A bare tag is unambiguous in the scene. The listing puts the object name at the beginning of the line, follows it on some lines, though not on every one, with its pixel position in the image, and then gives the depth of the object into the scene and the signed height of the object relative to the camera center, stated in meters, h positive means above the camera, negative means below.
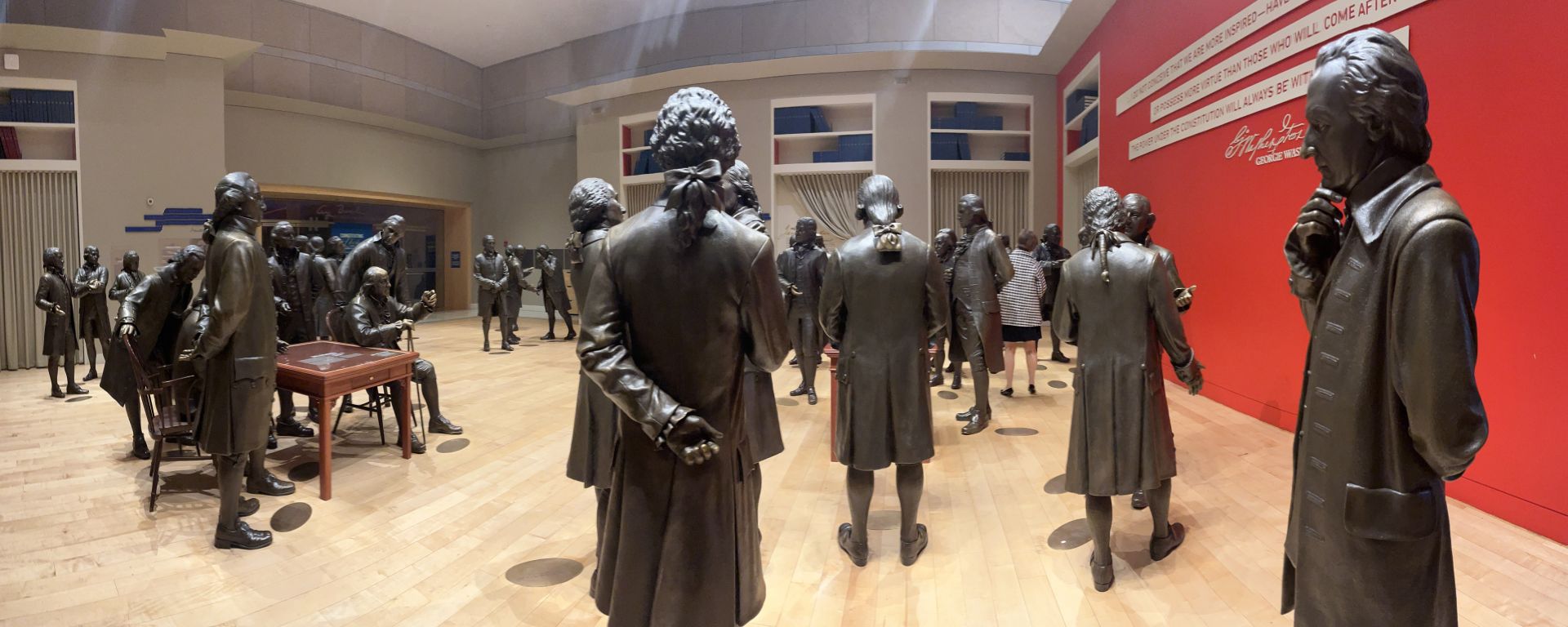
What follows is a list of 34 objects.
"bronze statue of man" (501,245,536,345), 10.05 -0.03
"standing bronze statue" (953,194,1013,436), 4.95 -0.02
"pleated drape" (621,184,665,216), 12.42 +1.61
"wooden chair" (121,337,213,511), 3.62 -0.55
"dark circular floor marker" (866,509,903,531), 3.49 -1.15
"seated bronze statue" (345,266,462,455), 4.68 -0.18
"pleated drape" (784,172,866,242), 11.07 +1.34
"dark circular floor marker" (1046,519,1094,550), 3.17 -1.14
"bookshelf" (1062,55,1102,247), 8.94 +1.63
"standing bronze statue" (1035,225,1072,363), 7.29 +0.28
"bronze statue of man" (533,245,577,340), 10.73 +0.00
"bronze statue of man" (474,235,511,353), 9.70 +0.20
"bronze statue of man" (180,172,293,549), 2.96 -0.23
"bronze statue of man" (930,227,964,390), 5.33 +0.17
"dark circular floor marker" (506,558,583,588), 2.96 -1.18
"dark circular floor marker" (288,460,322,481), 4.24 -1.06
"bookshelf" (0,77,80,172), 8.05 +1.96
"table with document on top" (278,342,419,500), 3.65 -0.41
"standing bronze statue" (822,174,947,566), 2.84 -0.18
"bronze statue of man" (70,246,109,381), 6.53 -0.01
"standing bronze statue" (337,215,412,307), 5.38 +0.29
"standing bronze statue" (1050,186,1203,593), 2.64 -0.33
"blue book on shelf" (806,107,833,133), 10.92 +2.50
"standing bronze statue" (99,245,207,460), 3.68 -0.06
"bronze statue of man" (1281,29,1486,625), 1.13 -0.12
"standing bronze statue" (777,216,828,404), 5.91 -0.01
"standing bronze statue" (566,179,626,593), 2.61 -0.40
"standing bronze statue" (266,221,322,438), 5.10 +0.02
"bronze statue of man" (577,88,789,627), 1.48 -0.16
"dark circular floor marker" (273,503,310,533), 3.51 -1.11
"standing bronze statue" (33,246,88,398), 6.33 -0.12
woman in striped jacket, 6.23 -0.27
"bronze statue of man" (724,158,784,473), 2.83 -0.48
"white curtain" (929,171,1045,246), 10.66 +1.35
